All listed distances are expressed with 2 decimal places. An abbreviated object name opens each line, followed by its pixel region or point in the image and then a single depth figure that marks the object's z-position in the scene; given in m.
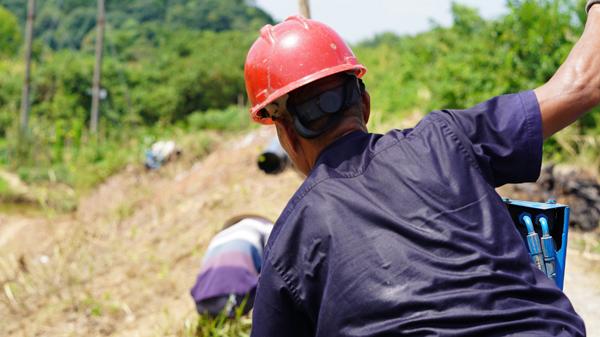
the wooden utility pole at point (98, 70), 23.08
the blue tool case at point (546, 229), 2.04
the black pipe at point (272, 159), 8.48
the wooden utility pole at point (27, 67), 22.25
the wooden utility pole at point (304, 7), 5.39
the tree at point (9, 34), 60.10
